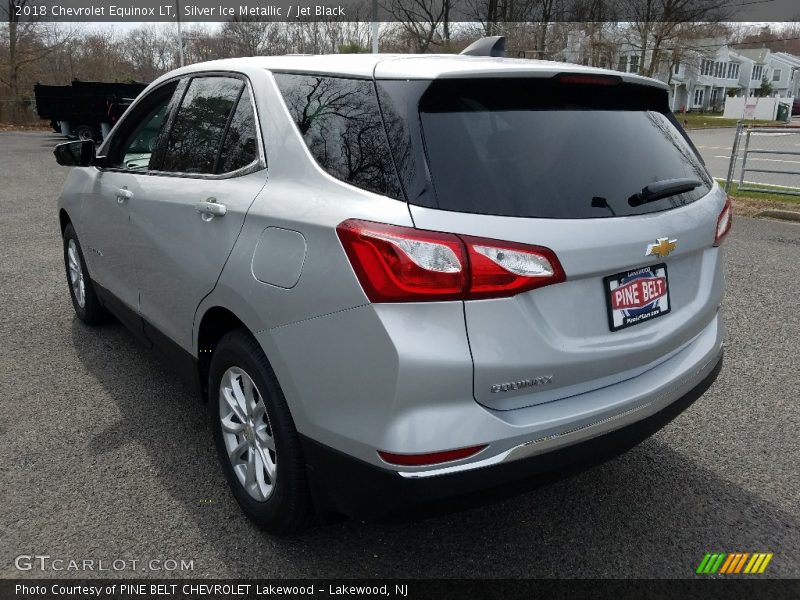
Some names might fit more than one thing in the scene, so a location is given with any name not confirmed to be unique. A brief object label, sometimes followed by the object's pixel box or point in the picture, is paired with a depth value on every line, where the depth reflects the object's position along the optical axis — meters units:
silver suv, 1.89
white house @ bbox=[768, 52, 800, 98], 91.81
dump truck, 22.83
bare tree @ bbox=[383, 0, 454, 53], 41.16
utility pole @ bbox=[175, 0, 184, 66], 31.93
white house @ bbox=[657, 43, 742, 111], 71.94
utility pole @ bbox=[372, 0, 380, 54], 20.19
